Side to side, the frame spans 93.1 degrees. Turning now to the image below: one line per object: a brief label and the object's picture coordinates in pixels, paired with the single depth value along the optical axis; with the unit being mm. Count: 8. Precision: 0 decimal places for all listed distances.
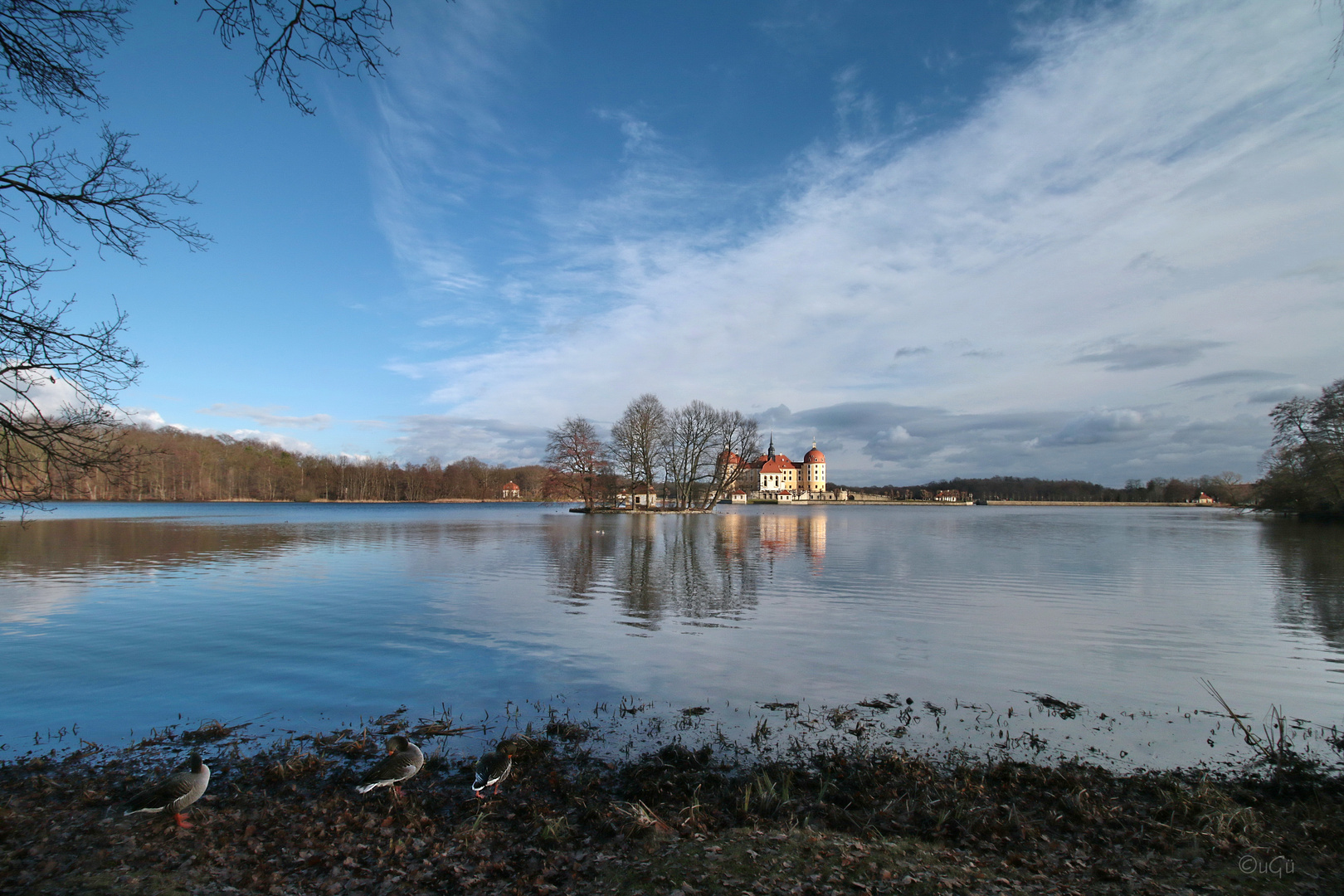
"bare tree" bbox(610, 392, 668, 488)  64125
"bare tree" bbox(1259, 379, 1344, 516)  47344
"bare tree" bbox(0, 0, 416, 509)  5277
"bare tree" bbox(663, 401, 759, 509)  67688
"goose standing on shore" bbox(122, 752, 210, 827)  4238
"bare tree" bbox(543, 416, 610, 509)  60781
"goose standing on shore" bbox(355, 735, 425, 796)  4656
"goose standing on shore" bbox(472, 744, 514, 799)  4791
